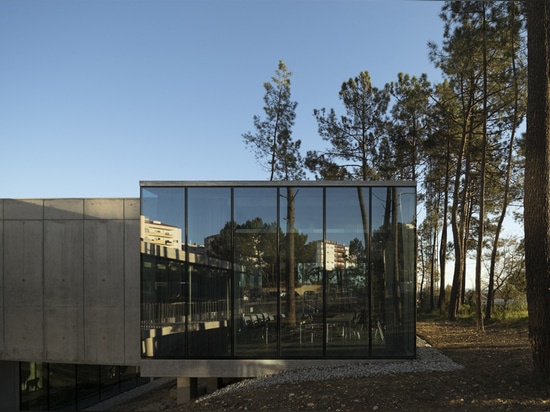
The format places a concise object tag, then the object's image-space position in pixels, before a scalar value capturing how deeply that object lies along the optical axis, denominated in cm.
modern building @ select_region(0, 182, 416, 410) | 991
